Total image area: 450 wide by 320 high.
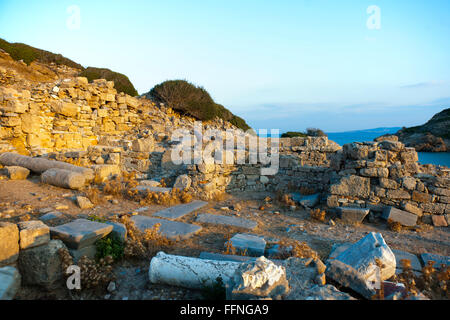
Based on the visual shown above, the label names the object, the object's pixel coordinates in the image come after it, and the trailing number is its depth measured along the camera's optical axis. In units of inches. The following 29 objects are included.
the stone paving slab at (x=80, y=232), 113.8
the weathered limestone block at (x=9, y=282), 87.2
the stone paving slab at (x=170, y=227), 162.4
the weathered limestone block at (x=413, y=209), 202.7
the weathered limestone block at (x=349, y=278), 94.1
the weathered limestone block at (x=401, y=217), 197.6
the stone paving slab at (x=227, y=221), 191.8
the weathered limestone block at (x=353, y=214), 203.8
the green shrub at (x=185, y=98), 539.2
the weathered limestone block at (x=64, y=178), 229.1
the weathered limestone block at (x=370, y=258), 107.5
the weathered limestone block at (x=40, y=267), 98.8
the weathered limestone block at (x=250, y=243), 144.9
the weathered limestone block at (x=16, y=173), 243.6
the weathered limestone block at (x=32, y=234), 101.6
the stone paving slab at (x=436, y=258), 142.7
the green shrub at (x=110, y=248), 122.6
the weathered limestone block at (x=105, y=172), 264.3
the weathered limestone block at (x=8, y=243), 94.5
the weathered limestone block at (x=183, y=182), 259.1
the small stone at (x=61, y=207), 185.2
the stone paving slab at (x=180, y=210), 201.3
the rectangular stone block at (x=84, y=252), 111.9
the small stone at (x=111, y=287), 103.7
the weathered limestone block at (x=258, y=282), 85.0
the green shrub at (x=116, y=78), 626.8
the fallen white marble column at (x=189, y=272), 106.2
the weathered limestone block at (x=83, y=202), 197.6
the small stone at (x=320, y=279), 96.6
